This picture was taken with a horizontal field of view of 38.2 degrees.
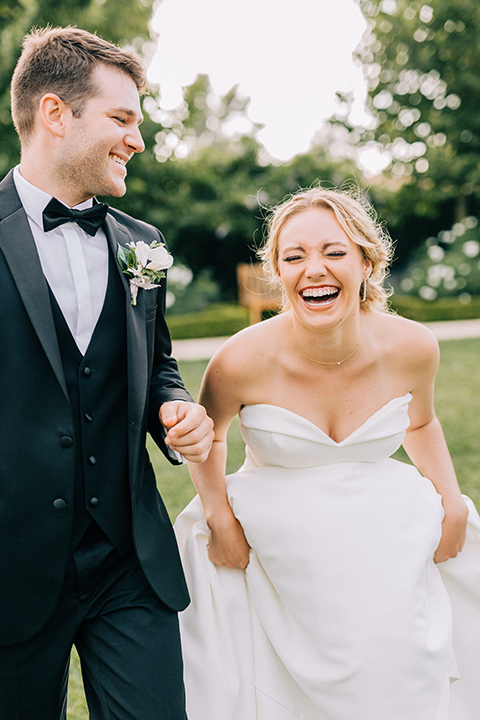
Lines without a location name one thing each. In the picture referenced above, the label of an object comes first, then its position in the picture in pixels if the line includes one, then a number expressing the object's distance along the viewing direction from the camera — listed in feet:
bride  7.99
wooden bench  49.96
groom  6.18
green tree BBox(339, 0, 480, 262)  68.08
